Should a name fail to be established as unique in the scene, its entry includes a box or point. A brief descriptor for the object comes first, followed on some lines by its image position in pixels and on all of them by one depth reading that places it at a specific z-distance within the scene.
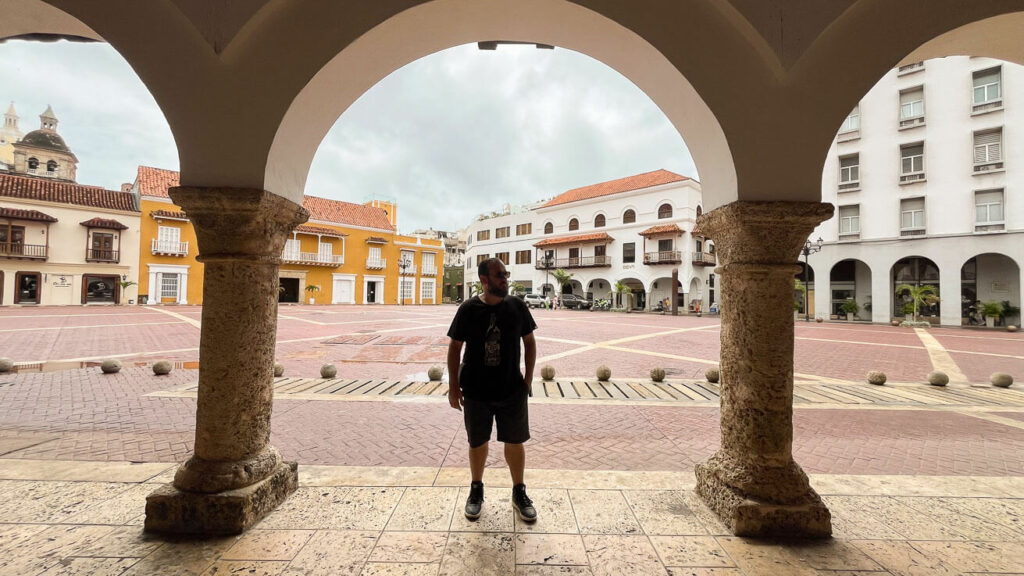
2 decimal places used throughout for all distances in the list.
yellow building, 28.25
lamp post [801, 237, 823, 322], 22.20
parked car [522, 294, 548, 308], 36.98
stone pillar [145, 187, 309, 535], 2.52
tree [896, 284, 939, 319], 20.75
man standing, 2.62
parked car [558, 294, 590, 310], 36.41
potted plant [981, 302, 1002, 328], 19.14
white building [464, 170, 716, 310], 31.42
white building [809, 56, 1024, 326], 19.09
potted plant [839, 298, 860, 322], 23.81
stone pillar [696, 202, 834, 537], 2.53
